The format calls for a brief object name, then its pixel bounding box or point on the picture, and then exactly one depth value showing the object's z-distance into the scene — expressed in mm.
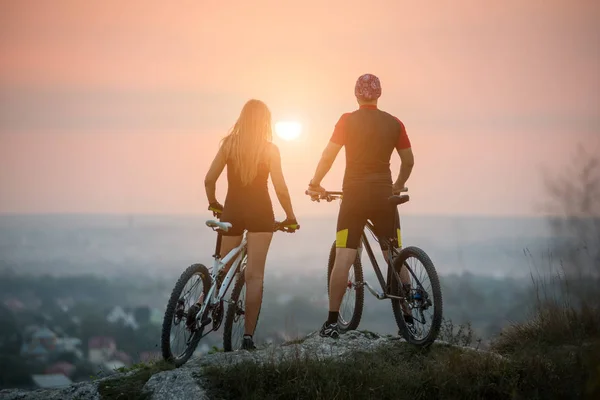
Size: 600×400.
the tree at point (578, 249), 7691
